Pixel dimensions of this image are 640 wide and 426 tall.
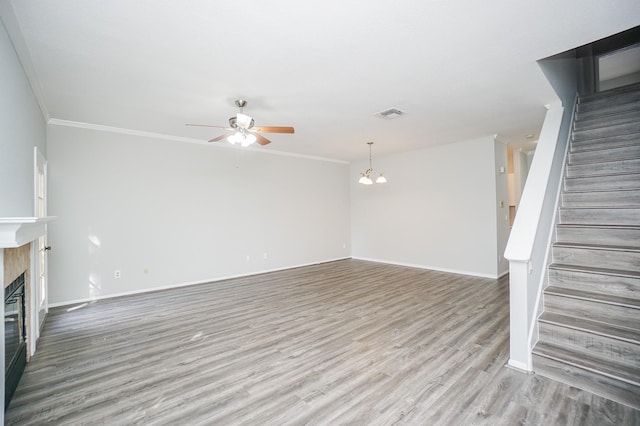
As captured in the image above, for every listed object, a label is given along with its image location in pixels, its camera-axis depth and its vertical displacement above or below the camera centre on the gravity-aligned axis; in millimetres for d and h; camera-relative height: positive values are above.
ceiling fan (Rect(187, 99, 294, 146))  3481 +1073
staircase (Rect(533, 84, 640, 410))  2312 -573
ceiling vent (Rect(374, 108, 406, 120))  4109 +1463
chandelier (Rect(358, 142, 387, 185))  6350 +757
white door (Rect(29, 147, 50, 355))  3213 -523
